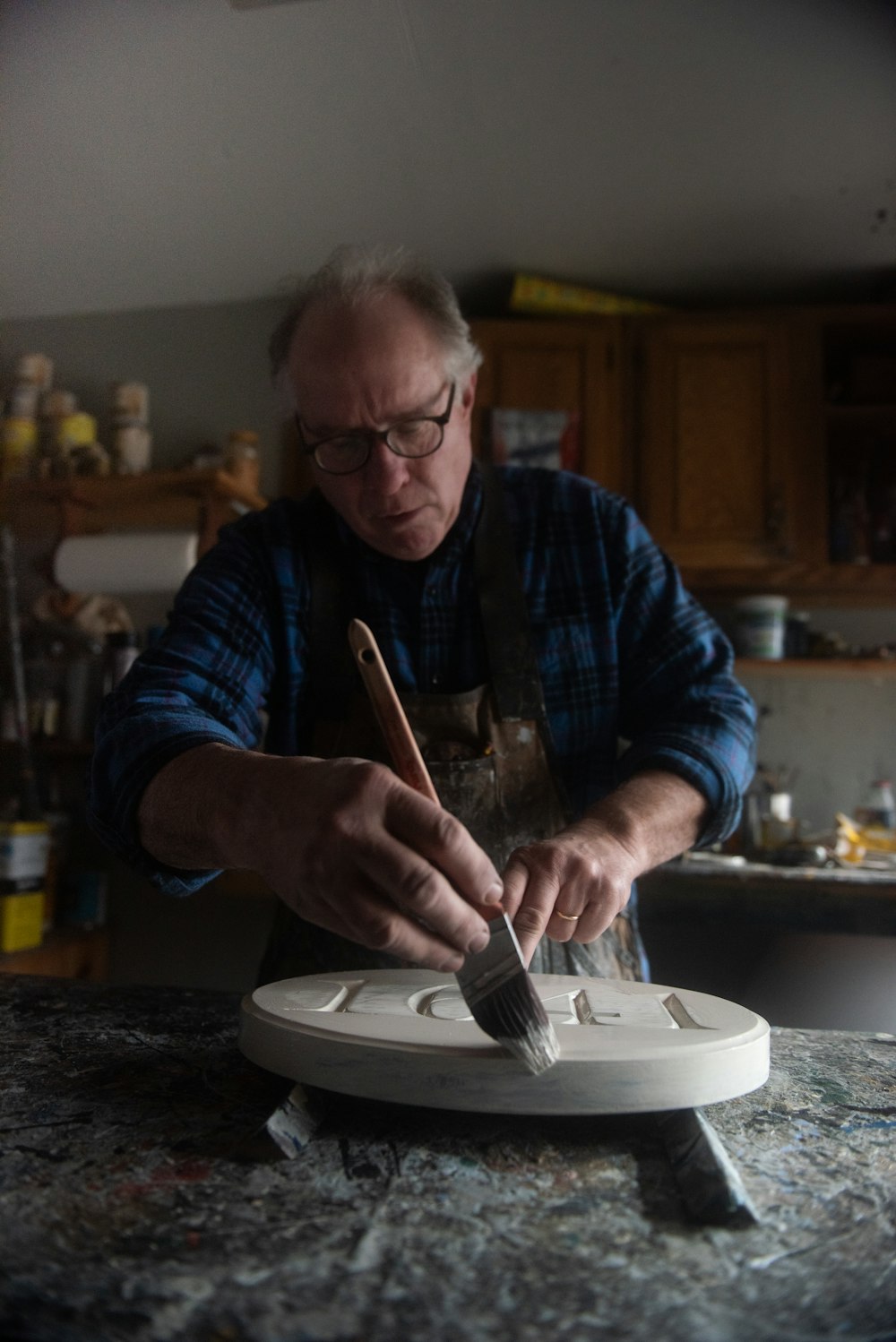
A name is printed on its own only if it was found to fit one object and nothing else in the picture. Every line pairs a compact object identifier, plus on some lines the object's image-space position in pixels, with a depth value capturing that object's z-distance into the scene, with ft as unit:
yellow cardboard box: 8.17
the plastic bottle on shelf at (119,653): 8.56
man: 3.64
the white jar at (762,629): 9.37
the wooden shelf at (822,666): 9.17
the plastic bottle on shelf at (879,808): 9.43
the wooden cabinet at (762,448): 9.48
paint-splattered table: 1.47
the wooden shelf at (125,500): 8.85
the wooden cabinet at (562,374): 9.84
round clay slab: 2.12
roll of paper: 8.05
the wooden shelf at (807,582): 9.37
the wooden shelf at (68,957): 8.24
